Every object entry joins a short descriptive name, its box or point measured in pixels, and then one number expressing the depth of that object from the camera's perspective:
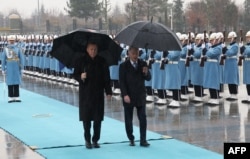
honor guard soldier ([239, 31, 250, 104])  14.83
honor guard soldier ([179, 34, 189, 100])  15.62
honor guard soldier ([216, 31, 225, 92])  14.73
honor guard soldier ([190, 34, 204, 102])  15.50
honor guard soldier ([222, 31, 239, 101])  15.10
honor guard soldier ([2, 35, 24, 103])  16.19
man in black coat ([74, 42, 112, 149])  9.43
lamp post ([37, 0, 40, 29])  70.50
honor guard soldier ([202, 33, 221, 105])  14.70
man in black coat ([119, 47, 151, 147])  9.49
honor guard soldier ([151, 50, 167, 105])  15.17
